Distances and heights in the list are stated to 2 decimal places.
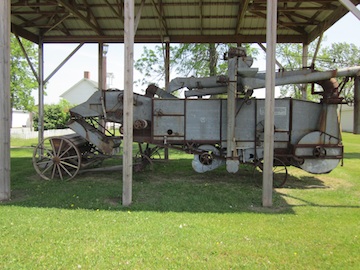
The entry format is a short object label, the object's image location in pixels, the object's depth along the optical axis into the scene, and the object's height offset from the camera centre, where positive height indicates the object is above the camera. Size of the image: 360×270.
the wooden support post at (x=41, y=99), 11.98 +1.05
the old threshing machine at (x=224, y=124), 8.14 +0.11
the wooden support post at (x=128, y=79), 6.18 +0.97
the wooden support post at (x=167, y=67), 12.22 +2.45
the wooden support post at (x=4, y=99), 6.57 +0.55
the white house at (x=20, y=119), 39.47 +0.87
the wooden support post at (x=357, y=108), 7.48 +0.56
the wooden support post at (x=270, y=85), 6.15 +0.89
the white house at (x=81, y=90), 58.19 +6.95
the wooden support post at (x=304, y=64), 11.20 +2.40
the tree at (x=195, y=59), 22.03 +5.31
